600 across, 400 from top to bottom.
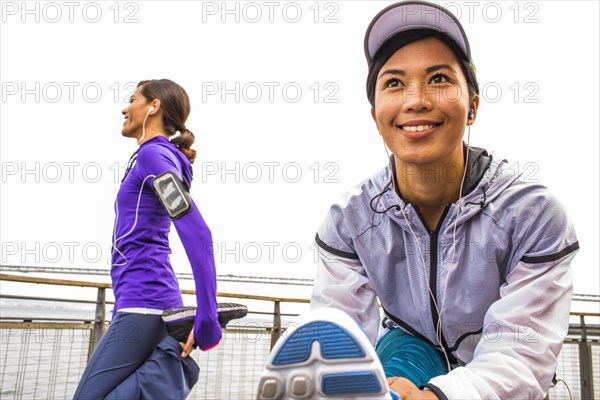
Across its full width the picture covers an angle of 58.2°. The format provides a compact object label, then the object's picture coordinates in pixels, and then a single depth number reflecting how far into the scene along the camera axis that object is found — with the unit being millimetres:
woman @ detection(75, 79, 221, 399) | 2176
